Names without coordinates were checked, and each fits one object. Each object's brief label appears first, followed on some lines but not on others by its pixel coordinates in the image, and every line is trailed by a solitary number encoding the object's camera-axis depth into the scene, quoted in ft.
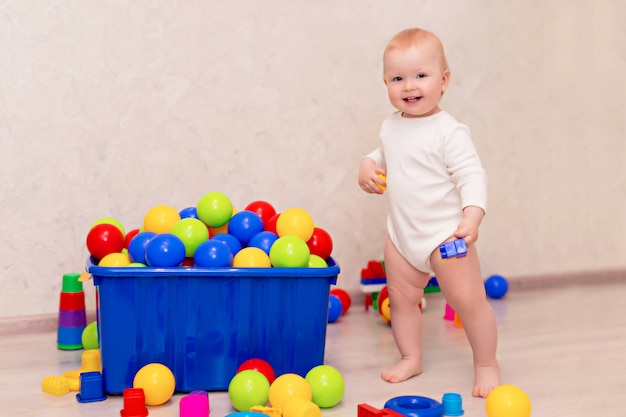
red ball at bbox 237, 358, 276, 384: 5.49
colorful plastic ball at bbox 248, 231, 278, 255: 6.09
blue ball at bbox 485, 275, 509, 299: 9.25
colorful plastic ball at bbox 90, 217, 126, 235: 6.60
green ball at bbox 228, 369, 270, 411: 5.16
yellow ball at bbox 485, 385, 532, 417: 4.99
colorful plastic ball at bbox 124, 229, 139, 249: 6.43
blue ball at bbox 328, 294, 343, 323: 7.88
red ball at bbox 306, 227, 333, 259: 6.45
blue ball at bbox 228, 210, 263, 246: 6.39
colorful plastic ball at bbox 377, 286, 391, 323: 7.82
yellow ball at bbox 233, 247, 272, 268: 5.69
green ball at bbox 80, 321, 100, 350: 6.63
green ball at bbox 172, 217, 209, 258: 5.92
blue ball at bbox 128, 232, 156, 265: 5.82
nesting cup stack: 6.79
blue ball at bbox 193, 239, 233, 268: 5.58
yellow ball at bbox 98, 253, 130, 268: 5.75
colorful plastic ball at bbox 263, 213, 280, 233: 6.60
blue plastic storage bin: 5.45
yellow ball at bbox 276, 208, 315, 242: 6.30
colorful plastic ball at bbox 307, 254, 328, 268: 6.07
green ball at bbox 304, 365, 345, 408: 5.25
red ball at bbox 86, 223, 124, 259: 6.09
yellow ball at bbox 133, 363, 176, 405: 5.25
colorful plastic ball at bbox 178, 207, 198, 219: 6.80
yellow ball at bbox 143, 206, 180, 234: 6.43
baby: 5.70
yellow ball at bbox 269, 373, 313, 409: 5.06
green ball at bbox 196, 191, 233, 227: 6.48
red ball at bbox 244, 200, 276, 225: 6.93
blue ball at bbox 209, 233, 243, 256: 6.08
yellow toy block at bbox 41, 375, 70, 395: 5.52
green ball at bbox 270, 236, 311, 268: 5.66
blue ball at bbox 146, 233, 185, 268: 5.50
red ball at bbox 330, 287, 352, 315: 8.22
